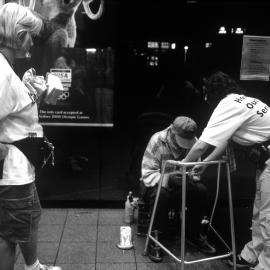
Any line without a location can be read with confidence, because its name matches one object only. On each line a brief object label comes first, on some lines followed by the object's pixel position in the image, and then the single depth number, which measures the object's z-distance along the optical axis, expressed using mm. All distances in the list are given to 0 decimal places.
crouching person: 3883
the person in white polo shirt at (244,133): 3195
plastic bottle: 4607
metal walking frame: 3313
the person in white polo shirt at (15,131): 2385
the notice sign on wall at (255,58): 4988
